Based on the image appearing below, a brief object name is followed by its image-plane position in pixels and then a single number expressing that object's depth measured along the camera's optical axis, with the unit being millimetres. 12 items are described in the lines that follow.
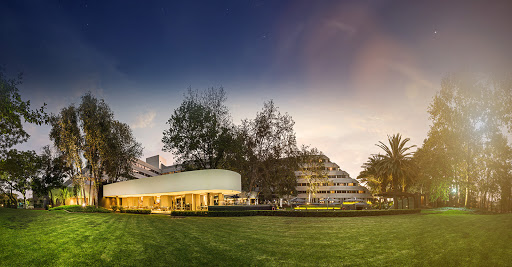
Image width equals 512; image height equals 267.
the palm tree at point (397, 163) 55781
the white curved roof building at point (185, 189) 40406
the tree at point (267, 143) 54188
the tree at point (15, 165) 18839
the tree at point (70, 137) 50031
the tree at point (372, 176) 58541
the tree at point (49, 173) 64125
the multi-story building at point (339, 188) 128625
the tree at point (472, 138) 43375
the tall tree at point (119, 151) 54344
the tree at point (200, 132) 47938
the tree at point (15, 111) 11992
